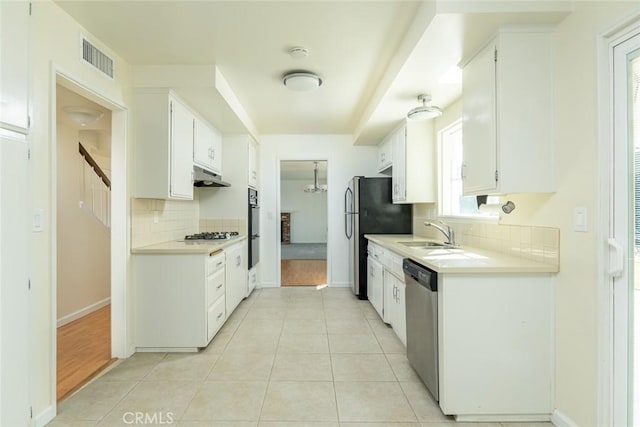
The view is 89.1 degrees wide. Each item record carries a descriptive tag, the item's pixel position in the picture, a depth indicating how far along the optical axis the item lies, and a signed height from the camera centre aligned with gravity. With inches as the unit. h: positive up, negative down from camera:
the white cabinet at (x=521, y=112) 74.3 +23.8
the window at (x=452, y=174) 131.4 +17.6
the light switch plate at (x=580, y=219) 64.9 -1.1
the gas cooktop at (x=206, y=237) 143.4 -10.3
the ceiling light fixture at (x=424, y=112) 110.1 +35.0
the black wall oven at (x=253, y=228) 177.3 -8.1
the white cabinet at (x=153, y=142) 113.0 +25.3
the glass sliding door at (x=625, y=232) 57.4 -3.3
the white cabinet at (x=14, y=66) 61.0 +29.1
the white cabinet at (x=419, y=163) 149.0 +23.6
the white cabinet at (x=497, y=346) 72.2 -29.5
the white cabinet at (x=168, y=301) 110.7 -29.5
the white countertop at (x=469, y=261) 71.9 -11.5
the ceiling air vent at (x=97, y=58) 88.9 +45.3
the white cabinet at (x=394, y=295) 111.2 -30.0
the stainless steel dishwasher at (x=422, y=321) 75.7 -27.2
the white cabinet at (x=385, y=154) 175.8 +34.3
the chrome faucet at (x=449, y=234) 119.6 -7.4
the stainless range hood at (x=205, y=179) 138.9 +15.9
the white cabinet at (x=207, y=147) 140.3 +32.0
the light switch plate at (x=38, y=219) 71.9 -1.0
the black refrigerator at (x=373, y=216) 175.5 -1.0
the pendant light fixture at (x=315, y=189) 378.7 +29.8
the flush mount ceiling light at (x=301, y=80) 115.2 +48.2
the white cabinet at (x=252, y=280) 180.2 -38.1
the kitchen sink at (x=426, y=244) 121.9 -11.8
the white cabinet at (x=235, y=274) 140.3 -28.3
